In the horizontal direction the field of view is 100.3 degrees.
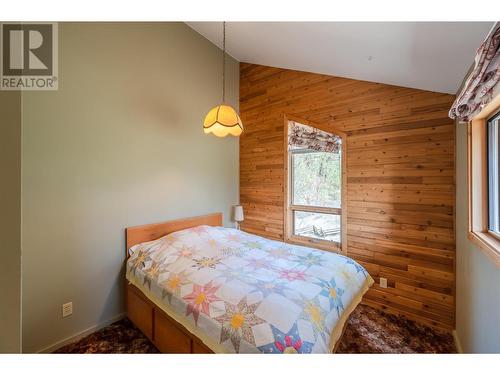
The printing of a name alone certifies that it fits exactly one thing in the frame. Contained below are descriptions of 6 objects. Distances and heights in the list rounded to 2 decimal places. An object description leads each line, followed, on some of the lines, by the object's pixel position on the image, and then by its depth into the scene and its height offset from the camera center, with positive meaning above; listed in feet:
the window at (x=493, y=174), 4.61 +0.30
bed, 3.81 -2.40
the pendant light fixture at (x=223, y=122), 6.22 +2.01
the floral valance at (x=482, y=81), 2.98 +1.76
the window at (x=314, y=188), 9.34 +0.01
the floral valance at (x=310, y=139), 9.23 +2.32
